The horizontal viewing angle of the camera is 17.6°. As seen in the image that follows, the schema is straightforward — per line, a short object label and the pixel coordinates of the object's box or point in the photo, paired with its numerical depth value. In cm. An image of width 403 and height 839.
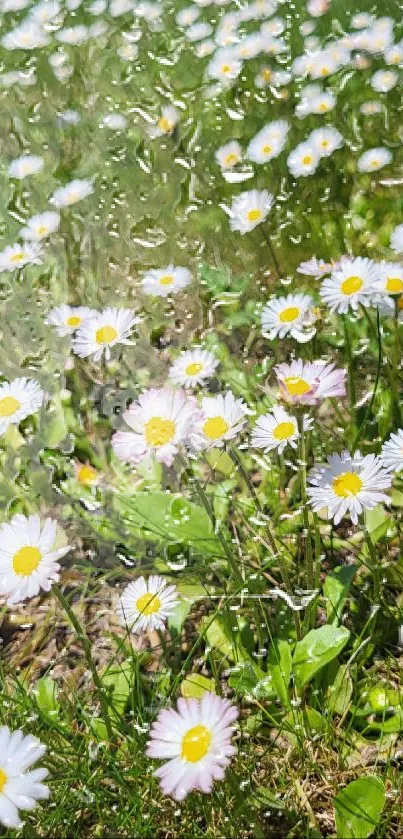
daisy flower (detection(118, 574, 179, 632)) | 43
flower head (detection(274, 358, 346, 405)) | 42
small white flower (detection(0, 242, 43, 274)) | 58
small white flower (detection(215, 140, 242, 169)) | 70
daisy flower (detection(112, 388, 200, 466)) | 42
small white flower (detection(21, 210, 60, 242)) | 63
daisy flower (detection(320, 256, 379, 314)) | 48
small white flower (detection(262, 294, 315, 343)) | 50
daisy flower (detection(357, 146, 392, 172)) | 66
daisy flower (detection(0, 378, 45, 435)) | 47
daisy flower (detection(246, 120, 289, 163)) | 69
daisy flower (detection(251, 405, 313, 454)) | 43
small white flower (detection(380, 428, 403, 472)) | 42
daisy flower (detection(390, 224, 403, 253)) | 49
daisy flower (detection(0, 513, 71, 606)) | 40
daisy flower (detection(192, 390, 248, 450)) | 42
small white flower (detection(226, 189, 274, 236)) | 60
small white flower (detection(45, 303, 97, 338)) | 51
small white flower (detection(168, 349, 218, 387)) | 47
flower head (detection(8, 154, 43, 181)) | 75
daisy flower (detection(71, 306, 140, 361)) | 49
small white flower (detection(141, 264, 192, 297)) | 57
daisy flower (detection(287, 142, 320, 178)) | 66
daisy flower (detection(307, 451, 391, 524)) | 41
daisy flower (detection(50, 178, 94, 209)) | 70
